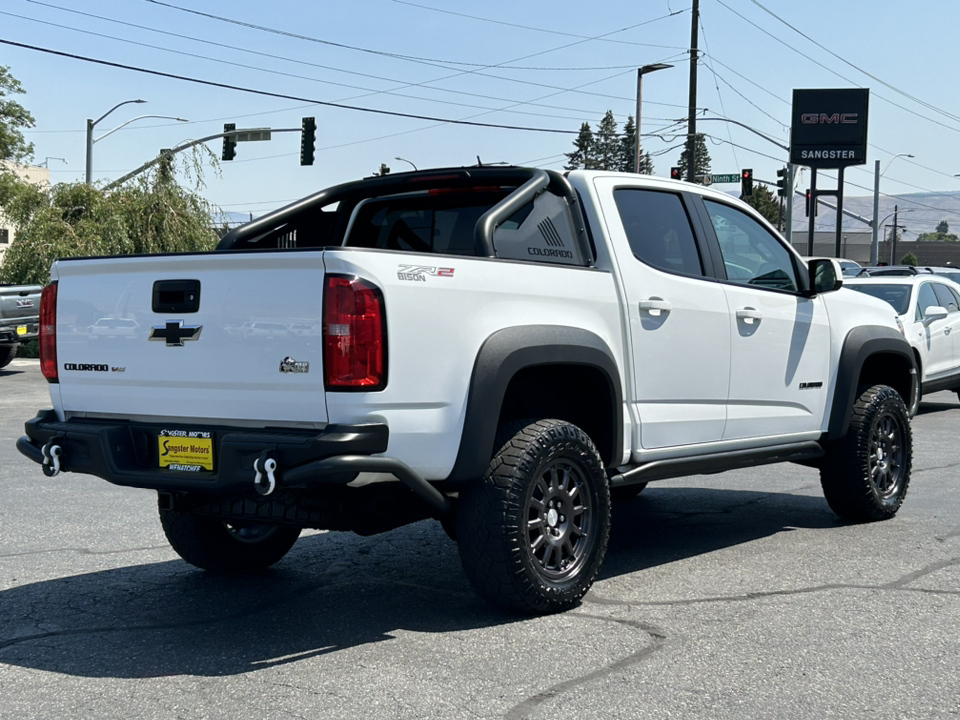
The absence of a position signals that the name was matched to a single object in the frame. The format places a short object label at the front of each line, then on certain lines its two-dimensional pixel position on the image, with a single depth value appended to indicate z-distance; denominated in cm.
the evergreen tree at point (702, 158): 15260
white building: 7371
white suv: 1491
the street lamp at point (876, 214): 6825
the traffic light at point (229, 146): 3288
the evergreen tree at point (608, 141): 14188
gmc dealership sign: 6450
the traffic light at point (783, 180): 4888
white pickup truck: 467
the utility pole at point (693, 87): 3931
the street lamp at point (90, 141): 3360
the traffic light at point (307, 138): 3250
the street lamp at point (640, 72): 4128
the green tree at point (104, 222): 2894
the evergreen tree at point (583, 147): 14262
